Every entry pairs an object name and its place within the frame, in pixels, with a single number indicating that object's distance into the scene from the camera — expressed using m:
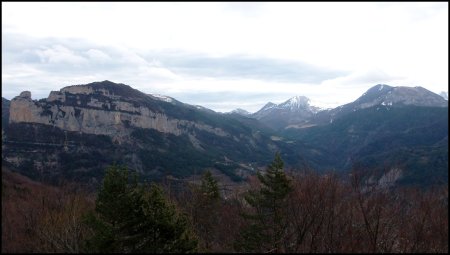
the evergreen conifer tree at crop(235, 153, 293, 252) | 28.31
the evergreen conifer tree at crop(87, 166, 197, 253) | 18.70
